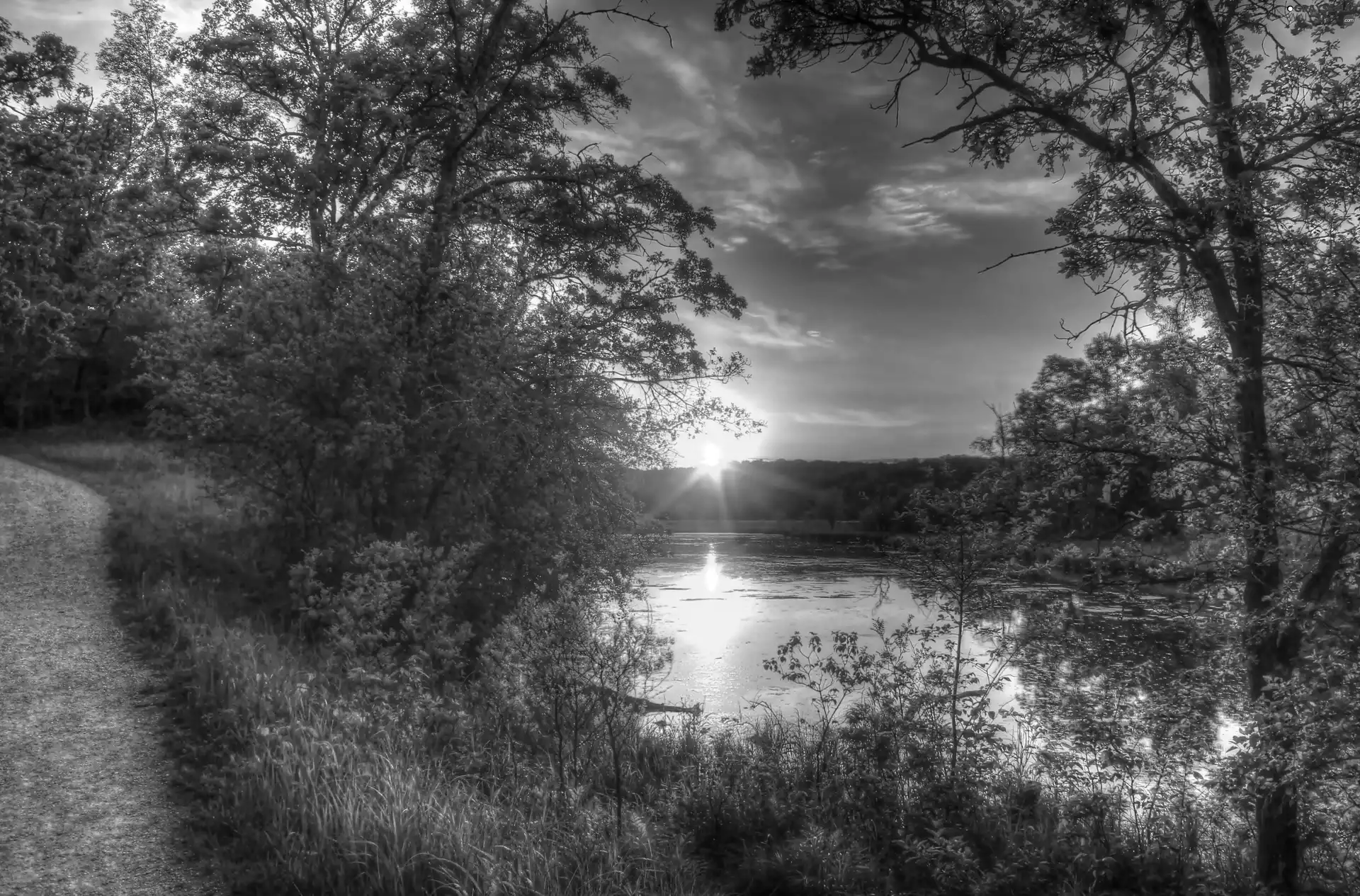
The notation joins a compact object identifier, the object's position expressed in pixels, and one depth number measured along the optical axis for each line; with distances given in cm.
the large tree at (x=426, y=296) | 945
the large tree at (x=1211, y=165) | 619
